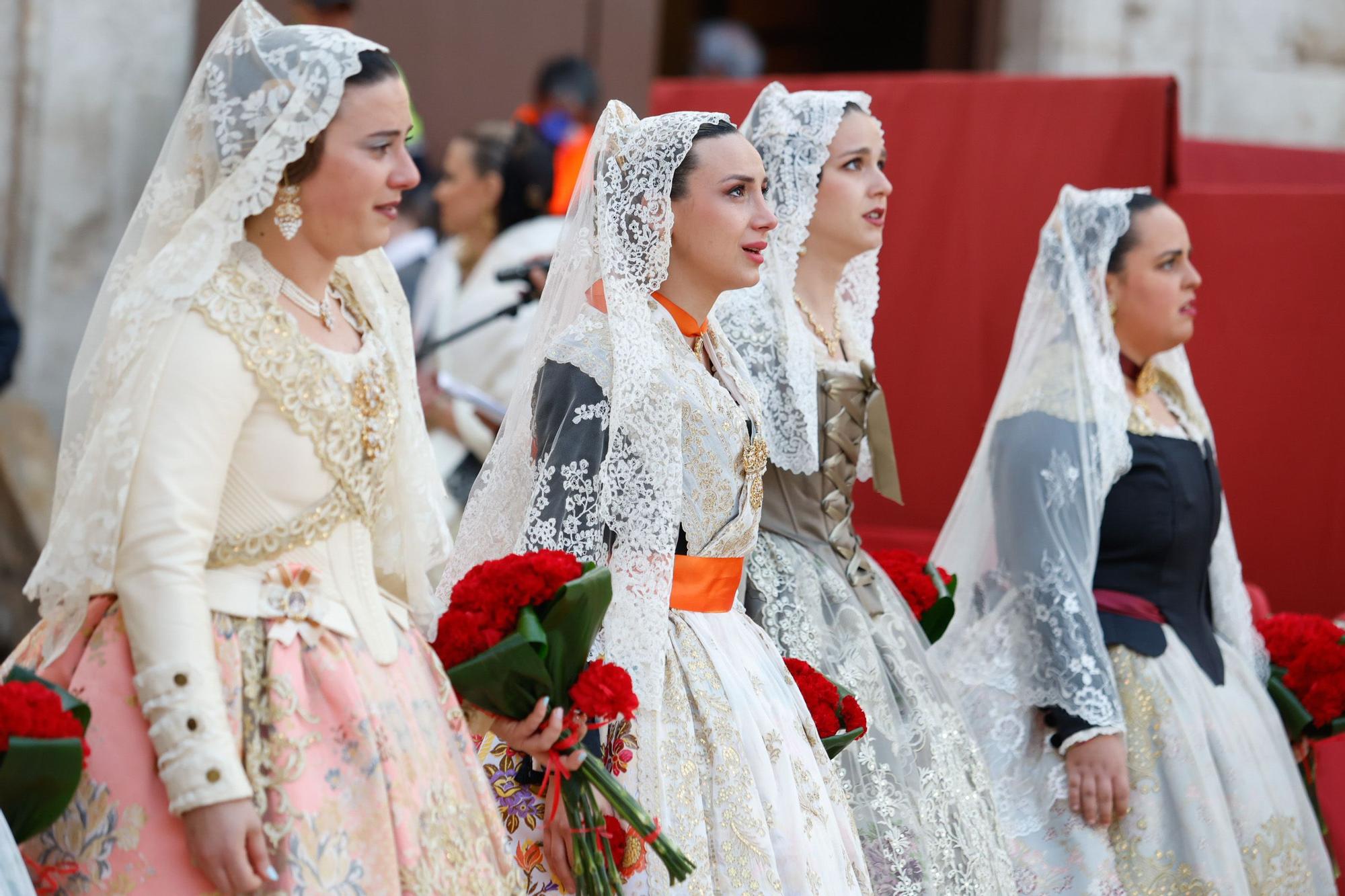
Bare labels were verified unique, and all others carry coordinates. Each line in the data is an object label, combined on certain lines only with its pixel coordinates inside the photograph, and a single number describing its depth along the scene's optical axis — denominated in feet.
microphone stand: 33.12
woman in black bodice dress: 24.38
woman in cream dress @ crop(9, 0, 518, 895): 14.60
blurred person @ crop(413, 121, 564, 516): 37.91
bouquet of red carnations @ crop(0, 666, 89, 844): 13.96
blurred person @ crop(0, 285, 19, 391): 35.83
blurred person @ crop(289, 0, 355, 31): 40.88
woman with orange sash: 18.21
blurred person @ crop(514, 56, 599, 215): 47.60
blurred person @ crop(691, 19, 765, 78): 57.93
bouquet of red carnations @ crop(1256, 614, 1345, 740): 26.35
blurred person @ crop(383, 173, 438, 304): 45.09
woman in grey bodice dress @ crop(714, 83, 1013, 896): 21.72
